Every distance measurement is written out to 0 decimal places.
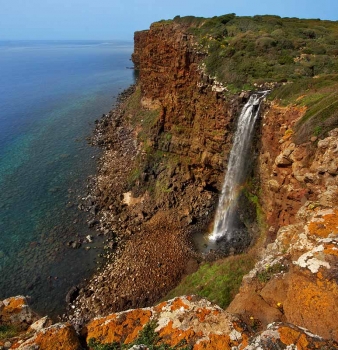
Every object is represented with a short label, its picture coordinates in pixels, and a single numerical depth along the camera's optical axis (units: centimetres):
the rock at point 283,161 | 1933
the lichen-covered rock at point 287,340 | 537
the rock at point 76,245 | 2937
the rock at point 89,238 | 3013
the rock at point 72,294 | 2397
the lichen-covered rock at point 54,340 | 649
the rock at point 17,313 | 852
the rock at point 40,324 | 769
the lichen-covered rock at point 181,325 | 650
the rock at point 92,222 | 3209
